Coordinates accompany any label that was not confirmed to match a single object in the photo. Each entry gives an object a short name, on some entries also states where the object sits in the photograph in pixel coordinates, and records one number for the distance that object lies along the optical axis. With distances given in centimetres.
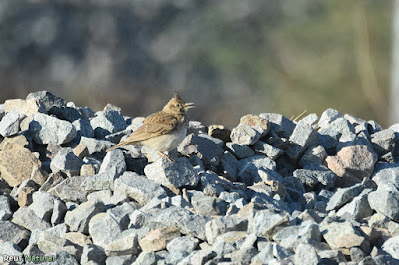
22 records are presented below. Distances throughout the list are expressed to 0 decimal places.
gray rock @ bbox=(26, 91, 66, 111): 1160
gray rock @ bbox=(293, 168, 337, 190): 1031
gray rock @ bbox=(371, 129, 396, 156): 1146
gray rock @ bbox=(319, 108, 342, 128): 1225
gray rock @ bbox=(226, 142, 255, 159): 1069
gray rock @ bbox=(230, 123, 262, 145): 1063
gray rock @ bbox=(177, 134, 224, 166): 1013
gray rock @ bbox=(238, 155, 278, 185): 1012
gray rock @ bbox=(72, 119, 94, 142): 1097
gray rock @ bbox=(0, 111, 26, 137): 1042
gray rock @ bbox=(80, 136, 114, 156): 1029
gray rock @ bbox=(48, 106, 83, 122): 1133
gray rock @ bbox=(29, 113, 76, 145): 1051
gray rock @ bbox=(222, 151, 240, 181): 1006
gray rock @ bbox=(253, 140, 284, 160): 1066
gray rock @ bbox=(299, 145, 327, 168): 1086
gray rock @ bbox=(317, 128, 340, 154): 1134
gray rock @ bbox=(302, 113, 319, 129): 1272
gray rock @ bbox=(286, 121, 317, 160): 1093
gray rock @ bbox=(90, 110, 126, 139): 1145
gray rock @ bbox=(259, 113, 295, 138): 1152
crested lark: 1012
